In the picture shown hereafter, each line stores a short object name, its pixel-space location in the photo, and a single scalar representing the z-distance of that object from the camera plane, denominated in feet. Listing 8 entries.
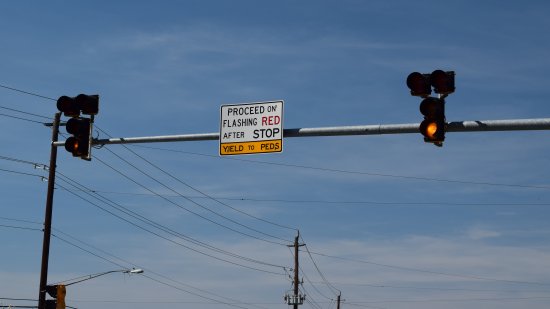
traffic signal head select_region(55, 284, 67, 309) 106.83
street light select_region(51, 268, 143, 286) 128.85
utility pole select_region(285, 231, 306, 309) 218.38
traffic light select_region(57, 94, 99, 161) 59.41
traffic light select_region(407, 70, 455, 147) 48.78
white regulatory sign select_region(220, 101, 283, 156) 59.16
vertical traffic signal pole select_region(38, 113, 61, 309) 108.27
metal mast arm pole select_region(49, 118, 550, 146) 47.32
